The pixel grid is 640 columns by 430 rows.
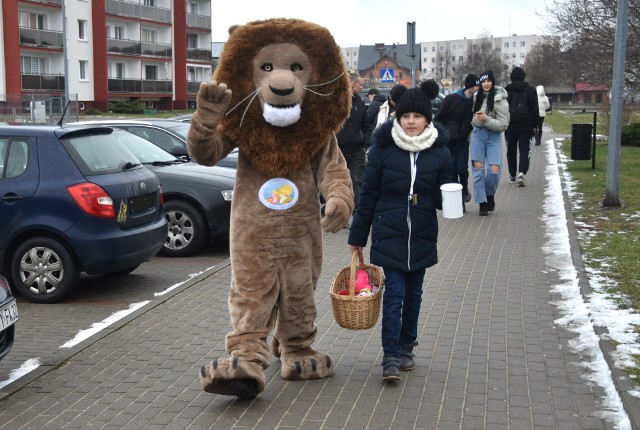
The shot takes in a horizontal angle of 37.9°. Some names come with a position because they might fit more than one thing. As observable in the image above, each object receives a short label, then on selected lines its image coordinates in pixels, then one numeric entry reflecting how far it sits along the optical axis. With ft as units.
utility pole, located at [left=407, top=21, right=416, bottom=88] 71.54
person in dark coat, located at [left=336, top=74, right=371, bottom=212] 40.91
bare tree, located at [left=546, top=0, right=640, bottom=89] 81.41
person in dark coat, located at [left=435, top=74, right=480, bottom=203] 44.37
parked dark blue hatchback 28.04
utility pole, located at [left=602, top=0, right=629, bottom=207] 44.93
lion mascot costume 19.04
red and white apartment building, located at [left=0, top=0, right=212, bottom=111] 169.78
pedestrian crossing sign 95.11
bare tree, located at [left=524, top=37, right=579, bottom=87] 102.53
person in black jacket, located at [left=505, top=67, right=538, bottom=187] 53.26
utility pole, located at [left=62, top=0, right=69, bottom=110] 114.64
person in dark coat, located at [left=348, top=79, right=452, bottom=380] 19.72
